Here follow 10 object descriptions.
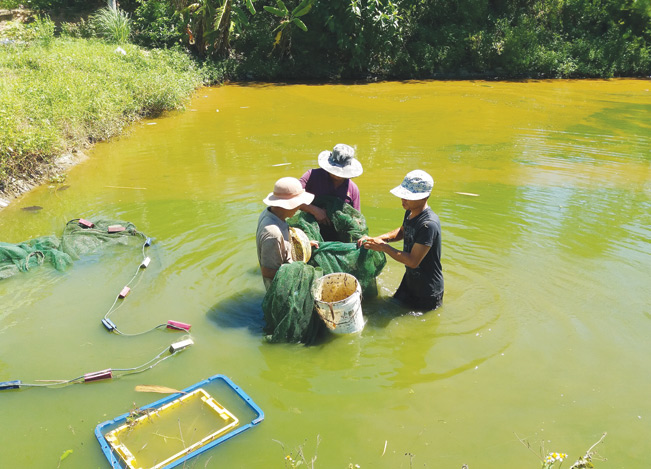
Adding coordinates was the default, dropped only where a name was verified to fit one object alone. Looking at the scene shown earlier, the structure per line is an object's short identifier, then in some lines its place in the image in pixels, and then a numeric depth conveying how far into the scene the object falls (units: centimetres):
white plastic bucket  410
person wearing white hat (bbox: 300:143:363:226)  473
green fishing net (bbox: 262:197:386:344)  414
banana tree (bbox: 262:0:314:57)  1769
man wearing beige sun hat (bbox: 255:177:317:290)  405
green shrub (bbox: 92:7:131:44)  1766
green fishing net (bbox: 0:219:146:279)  569
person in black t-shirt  403
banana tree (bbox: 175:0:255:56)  1700
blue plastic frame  317
